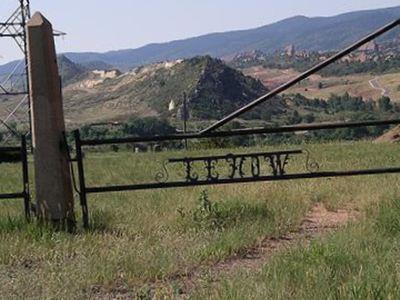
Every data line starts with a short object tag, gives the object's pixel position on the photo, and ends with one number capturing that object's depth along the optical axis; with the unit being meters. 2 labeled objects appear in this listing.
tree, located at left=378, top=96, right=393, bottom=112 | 98.65
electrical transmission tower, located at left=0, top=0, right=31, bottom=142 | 40.69
